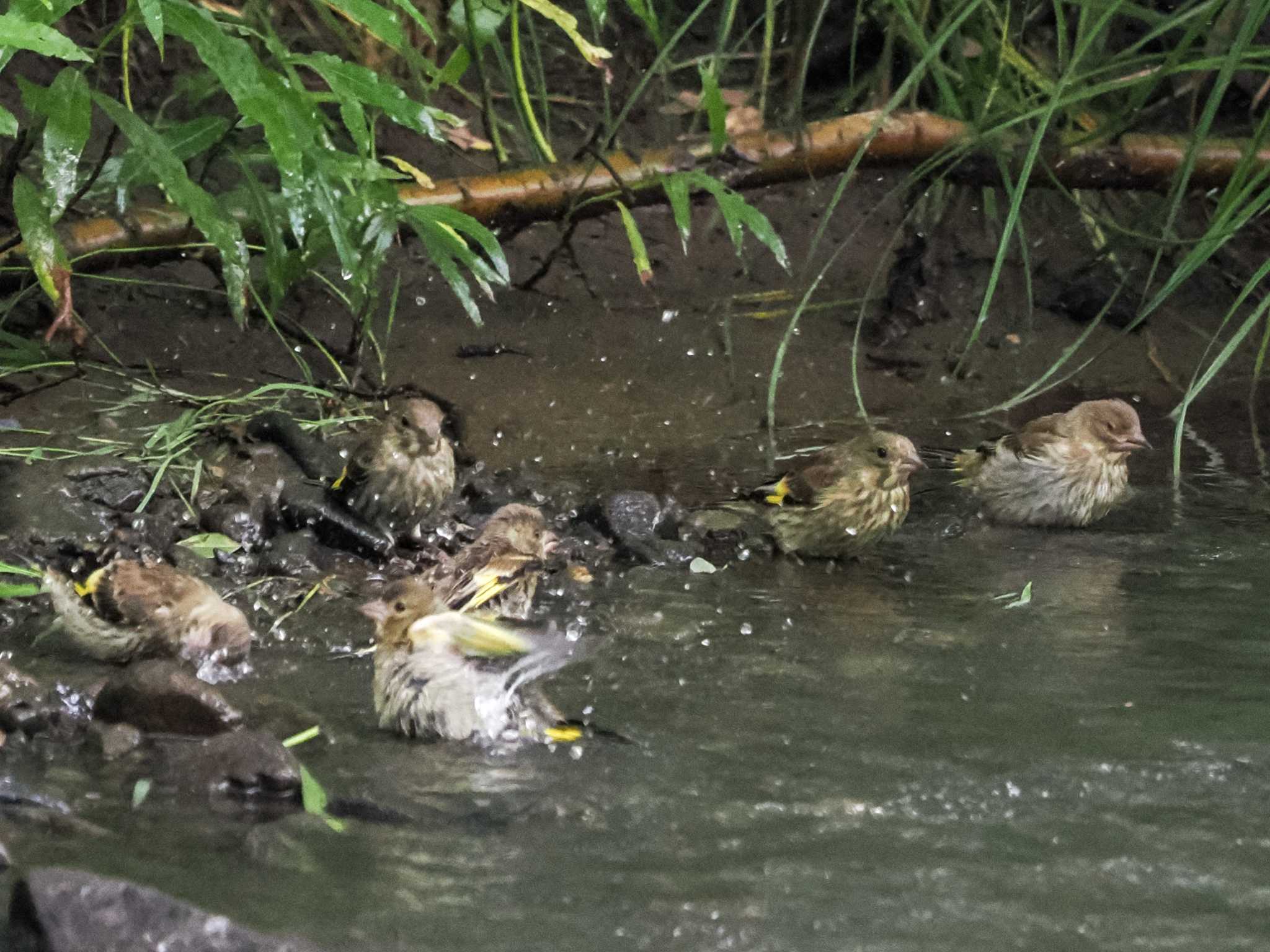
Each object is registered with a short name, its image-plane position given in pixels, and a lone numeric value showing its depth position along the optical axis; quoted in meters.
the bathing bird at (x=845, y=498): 13.23
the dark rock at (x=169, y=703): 8.29
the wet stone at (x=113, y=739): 8.05
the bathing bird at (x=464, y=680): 8.48
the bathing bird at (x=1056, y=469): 14.23
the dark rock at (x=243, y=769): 7.44
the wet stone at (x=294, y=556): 11.83
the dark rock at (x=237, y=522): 12.24
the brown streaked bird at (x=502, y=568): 10.47
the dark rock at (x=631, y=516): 12.70
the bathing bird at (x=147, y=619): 9.66
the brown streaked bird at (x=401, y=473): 12.54
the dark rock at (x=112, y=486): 12.09
